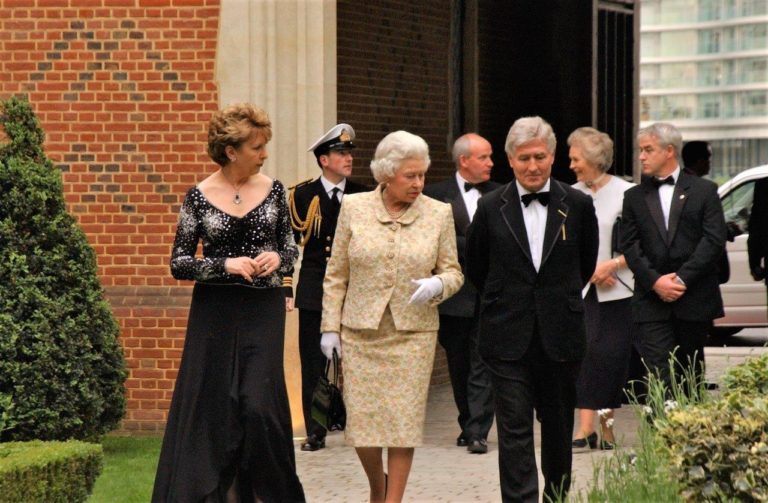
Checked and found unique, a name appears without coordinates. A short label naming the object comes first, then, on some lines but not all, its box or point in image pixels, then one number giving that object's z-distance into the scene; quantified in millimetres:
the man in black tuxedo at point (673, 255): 16474
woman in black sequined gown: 13181
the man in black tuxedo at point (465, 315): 18483
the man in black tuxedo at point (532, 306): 12766
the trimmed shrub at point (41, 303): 16558
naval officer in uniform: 18469
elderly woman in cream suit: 13546
